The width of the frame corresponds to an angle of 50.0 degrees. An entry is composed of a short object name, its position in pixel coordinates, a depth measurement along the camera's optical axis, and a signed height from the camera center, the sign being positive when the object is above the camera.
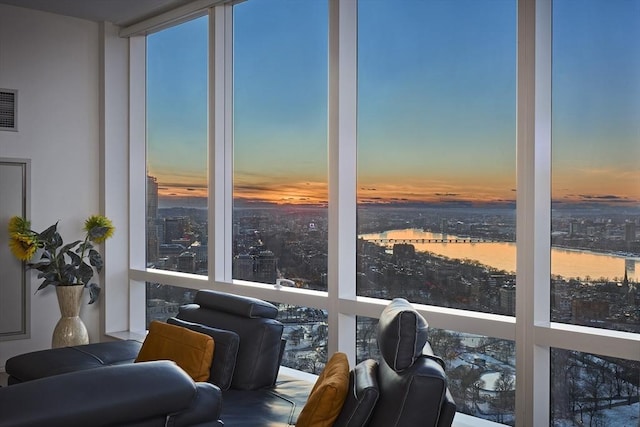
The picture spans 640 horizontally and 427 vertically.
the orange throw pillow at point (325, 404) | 2.74 -0.81
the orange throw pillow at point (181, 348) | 3.72 -0.82
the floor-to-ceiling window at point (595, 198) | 3.11 +0.02
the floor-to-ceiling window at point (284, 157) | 4.66 +0.32
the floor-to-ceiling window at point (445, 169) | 3.63 +0.19
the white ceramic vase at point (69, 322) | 5.72 -1.00
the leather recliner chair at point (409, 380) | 2.47 -0.66
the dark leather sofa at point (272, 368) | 2.51 -0.78
